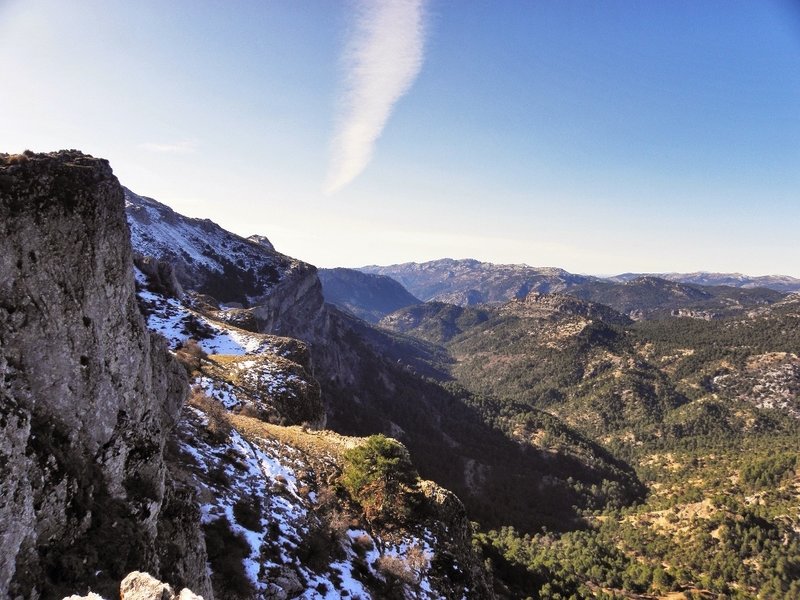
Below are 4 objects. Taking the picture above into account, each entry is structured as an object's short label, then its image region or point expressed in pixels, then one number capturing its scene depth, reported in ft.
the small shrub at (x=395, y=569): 83.41
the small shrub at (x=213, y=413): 94.58
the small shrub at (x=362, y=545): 86.28
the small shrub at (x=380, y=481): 98.53
